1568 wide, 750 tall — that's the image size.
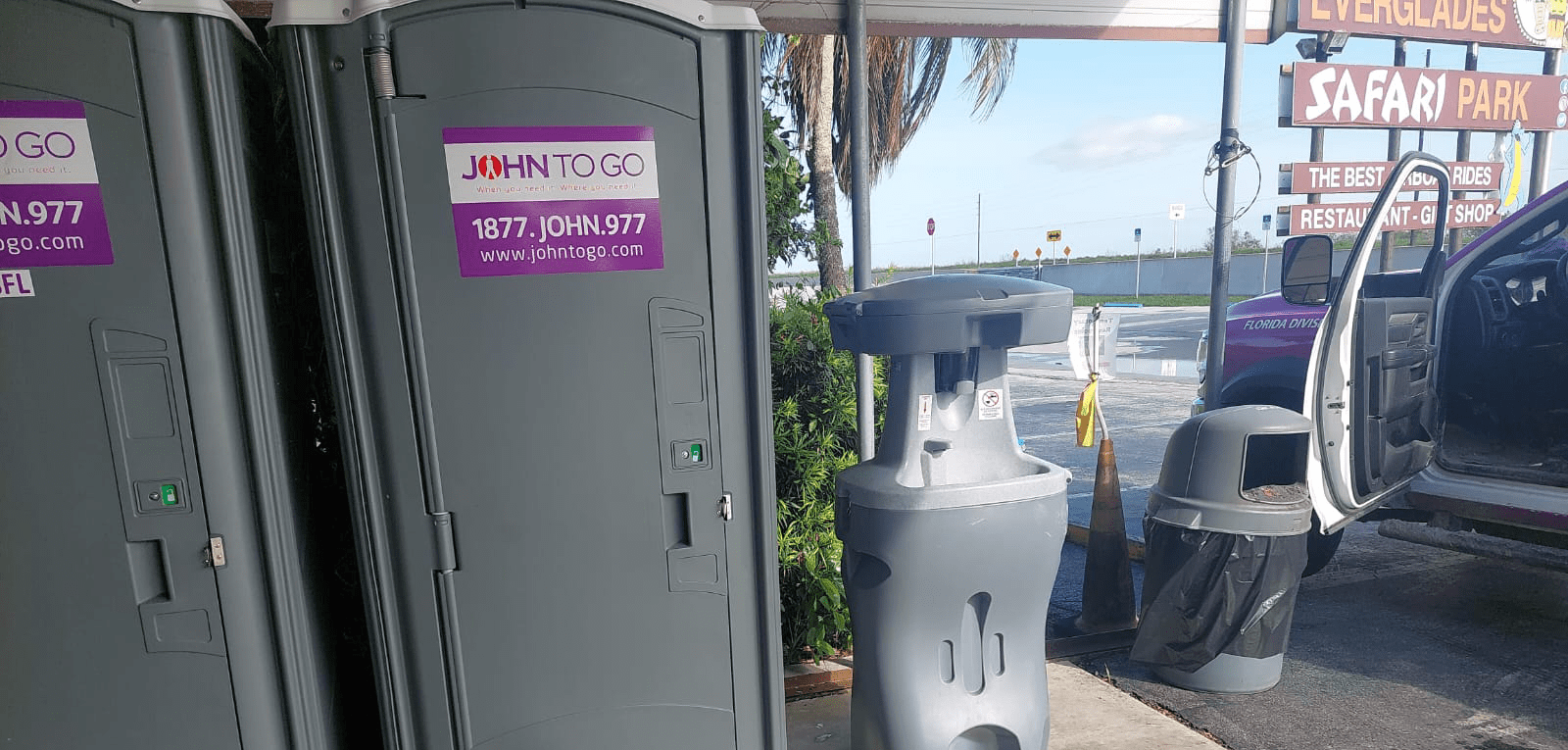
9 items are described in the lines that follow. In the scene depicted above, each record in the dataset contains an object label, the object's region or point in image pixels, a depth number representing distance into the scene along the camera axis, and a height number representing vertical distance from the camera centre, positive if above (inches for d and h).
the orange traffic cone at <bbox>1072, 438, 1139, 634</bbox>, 150.2 -58.3
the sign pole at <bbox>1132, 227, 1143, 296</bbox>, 1404.9 -28.0
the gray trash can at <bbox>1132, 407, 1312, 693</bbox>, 121.1 -47.3
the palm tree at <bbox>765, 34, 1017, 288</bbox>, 260.8 +66.4
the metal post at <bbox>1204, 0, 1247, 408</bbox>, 149.5 +13.2
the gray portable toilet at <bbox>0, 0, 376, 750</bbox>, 66.1 -7.7
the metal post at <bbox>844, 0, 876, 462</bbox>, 131.8 +9.0
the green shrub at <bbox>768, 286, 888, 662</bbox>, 134.6 -33.2
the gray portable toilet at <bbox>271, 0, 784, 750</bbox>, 71.5 -5.9
